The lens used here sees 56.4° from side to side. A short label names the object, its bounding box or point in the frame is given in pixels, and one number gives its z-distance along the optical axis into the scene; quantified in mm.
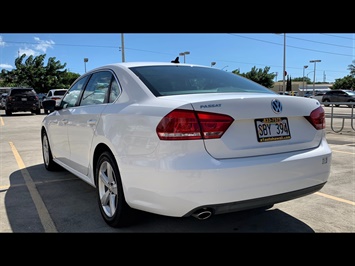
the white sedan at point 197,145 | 2490
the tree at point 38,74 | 48312
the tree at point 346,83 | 63116
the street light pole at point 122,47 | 25397
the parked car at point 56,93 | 21794
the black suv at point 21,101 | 20203
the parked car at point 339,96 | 33056
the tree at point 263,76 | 55094
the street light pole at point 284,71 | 36169
